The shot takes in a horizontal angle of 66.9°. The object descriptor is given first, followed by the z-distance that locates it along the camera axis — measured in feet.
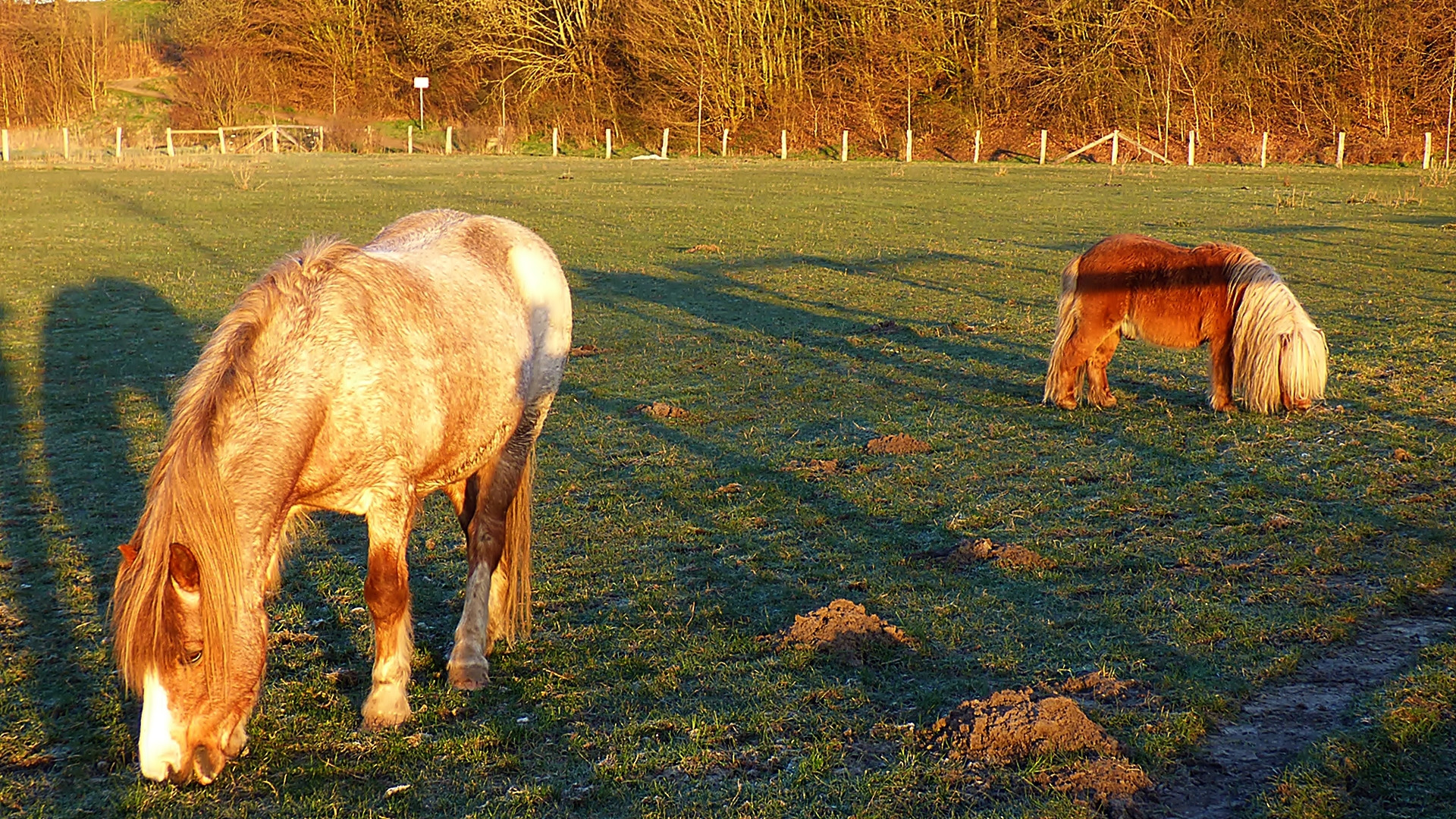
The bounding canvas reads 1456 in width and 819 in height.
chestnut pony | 25.96
